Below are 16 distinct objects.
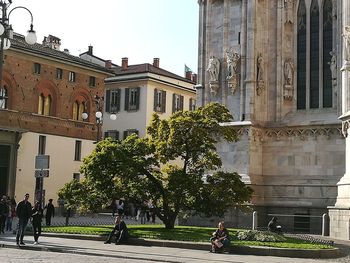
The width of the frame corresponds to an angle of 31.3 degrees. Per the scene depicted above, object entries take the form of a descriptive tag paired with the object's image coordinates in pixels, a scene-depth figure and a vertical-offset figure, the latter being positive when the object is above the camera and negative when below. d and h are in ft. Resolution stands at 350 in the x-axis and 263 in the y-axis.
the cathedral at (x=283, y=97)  108.17 +19.17
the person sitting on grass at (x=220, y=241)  70.33 -4.51
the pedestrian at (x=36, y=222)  74.95 -3.33
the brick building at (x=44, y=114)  159.84 +21.77
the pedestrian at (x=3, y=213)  92.32 -2.95
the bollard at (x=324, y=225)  99.68 -3.37
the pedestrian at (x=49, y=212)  104.94 -2.90
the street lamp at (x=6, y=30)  71.05 +19.48
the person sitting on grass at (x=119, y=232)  77.92 -4.31
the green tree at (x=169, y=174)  87.10 +3.48
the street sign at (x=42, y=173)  81.97 +2.84
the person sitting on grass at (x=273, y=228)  88.22 -3.59
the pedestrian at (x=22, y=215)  73.41 -2.51
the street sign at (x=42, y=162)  82.17 +4.27
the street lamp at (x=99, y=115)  124.16 +16.35
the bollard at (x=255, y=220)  103.20 -3.13
